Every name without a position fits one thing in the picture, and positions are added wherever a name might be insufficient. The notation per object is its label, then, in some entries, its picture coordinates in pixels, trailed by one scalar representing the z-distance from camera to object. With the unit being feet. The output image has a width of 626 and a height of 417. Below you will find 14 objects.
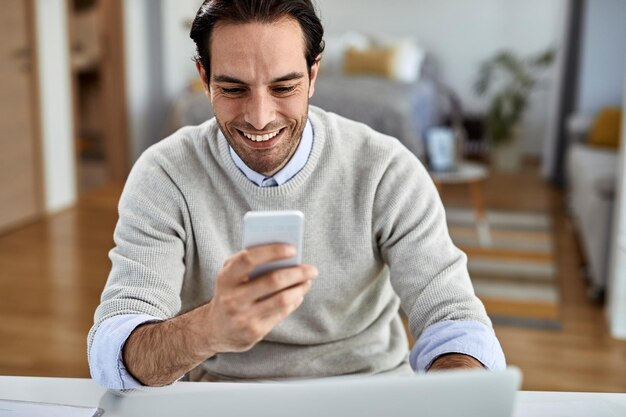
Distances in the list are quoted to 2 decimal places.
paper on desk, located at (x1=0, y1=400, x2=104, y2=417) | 2.87
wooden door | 13.76
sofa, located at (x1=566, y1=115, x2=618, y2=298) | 10.65
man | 3.49
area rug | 10.19
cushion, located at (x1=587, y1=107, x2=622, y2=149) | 14.93
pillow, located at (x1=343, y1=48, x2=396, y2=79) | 19.45
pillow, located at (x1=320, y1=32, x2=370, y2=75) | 20.11
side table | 12.89
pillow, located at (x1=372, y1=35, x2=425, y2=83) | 19.48
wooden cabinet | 17.61
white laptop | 2.21
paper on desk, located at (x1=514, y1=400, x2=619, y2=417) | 2.95
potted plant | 19.60
